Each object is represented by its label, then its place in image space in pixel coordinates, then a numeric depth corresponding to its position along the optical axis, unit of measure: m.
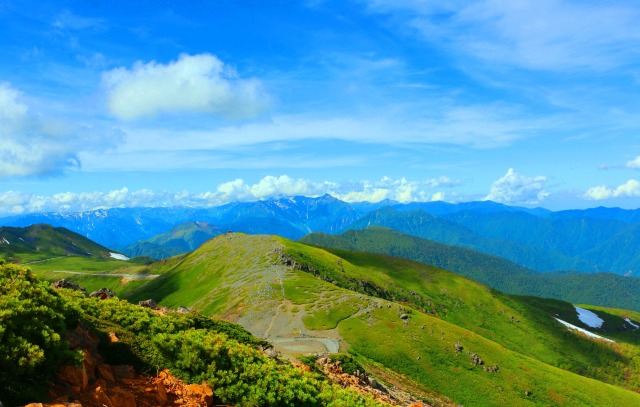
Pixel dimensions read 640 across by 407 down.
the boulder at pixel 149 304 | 44.99
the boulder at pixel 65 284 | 41.79
